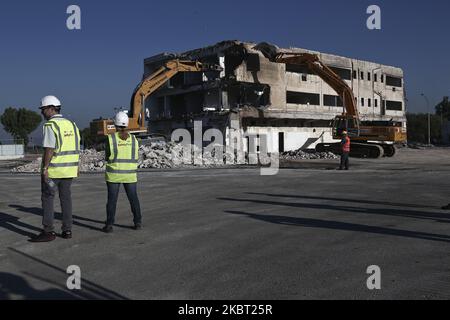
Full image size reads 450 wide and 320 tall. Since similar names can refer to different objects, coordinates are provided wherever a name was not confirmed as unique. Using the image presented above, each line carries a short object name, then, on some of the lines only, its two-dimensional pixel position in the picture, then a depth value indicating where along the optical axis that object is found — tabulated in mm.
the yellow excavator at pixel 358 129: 29406
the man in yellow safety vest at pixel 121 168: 7359
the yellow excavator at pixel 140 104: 29453
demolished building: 41344
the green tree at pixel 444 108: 101188
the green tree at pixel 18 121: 69875
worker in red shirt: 20094
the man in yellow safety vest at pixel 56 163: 6711
